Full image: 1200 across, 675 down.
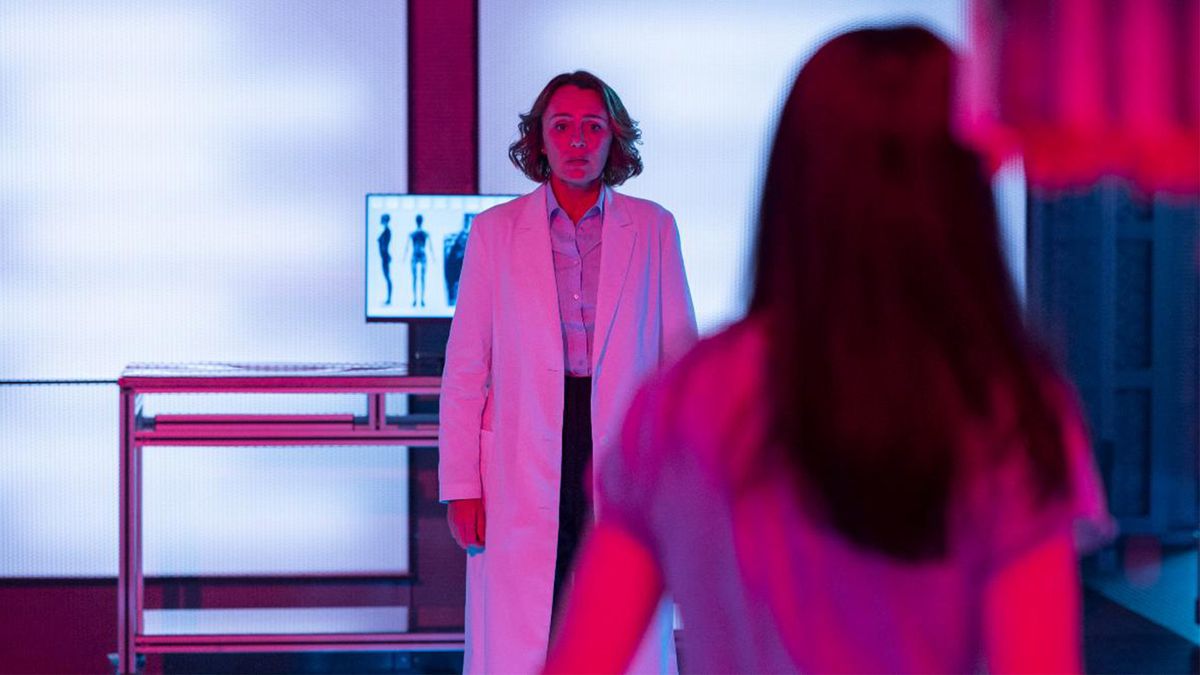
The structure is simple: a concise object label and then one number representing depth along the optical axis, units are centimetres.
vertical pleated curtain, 542
